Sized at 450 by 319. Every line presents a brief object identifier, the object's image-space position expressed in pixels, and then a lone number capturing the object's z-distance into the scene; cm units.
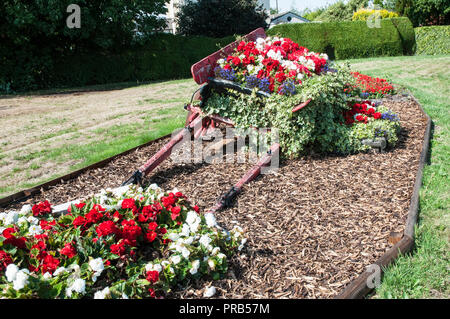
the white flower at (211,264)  258
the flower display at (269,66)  495
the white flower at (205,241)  266
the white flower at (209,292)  246
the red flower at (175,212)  289
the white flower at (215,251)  265
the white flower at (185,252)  251
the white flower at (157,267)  240
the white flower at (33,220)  287
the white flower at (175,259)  248
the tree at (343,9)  4888
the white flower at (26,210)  295
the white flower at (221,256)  262
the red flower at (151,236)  269
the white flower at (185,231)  273
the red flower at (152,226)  280
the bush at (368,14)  2975
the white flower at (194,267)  249
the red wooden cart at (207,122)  418
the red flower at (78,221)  265
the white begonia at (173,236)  269
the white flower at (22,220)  282
